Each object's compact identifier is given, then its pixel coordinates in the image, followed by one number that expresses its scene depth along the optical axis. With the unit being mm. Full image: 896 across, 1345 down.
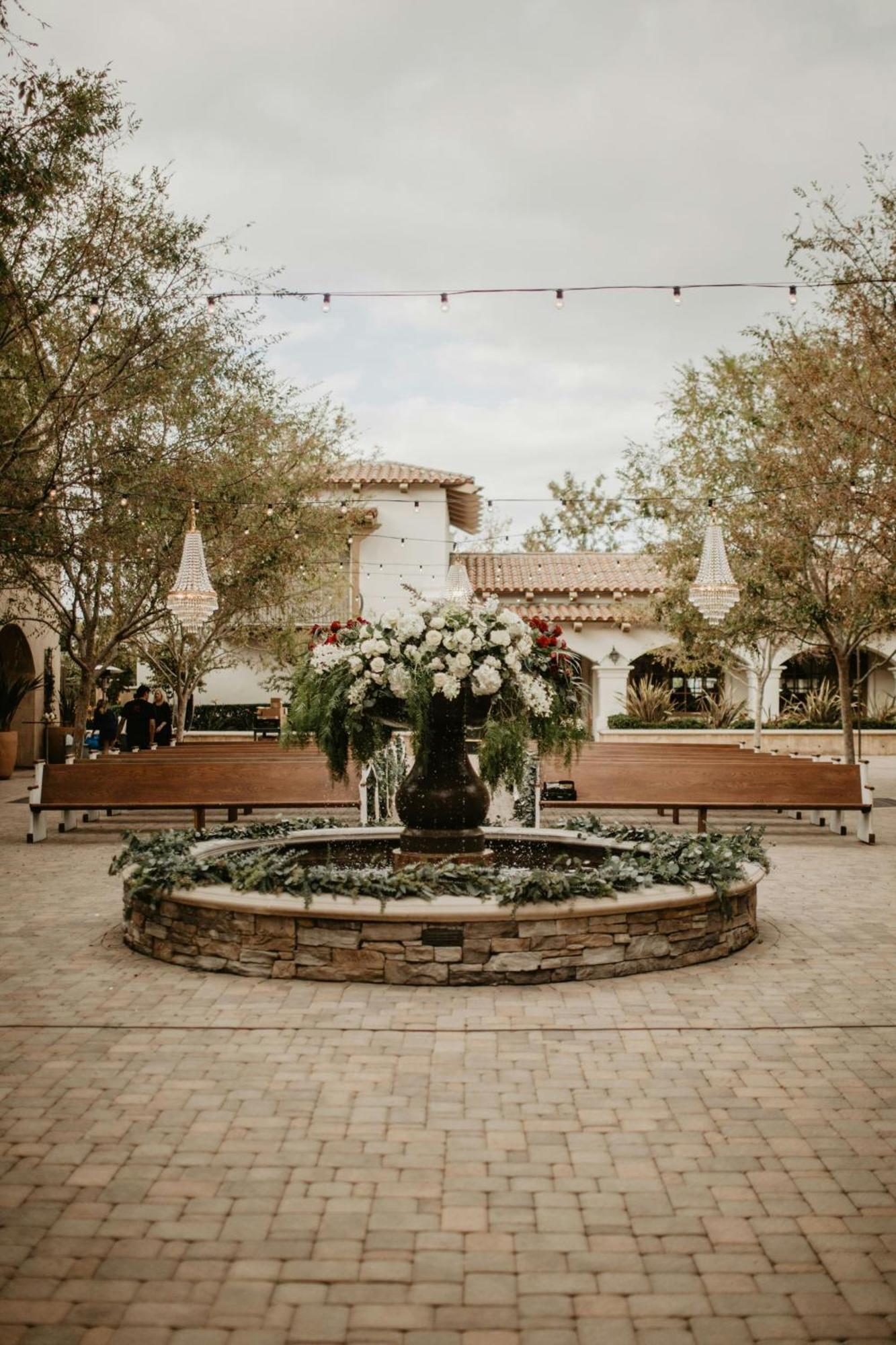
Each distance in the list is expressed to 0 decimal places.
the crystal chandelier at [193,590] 13367
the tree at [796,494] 13844
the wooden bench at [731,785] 11641
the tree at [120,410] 10781
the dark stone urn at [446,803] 6816
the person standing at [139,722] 17516
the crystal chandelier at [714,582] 13375
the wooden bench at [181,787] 11586
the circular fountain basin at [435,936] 5824
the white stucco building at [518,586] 29781
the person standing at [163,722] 20625
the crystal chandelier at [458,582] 15875
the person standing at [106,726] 19688
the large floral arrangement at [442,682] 6398
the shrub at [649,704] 28156
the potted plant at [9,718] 20703
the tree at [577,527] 46438
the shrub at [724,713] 27875
